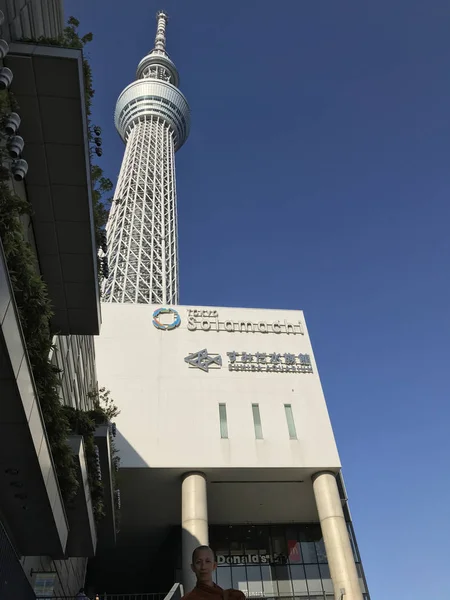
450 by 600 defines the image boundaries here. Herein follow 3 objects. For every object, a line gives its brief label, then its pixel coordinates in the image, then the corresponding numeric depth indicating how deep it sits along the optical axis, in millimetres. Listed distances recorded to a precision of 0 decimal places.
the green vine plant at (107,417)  13477
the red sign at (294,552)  23953
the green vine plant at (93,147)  9088
